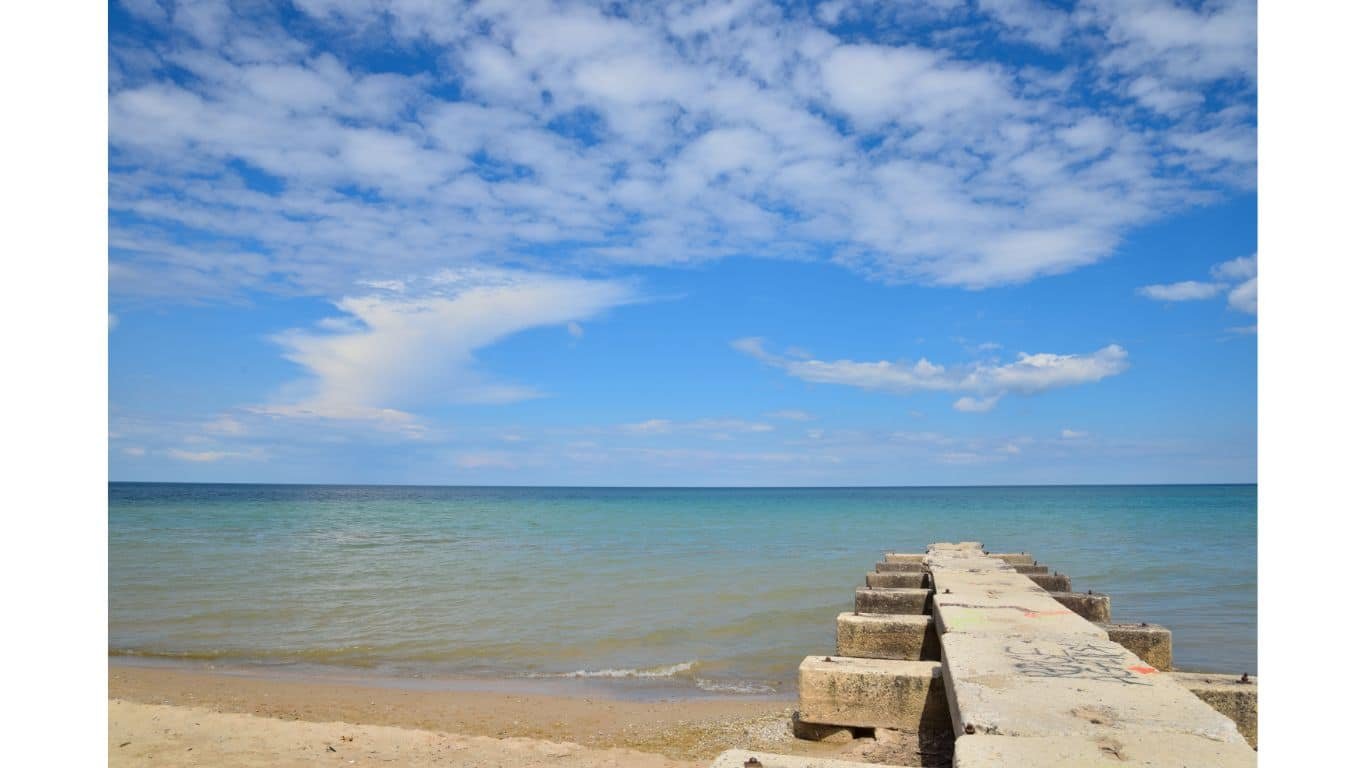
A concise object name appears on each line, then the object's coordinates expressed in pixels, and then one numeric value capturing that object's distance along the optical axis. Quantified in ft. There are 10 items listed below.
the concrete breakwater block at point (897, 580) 26.58
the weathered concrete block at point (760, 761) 8.86
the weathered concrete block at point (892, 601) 22.54
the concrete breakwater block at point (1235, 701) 13.29
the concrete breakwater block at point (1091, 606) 21.66
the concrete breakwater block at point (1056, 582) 25.32
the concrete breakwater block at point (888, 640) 18.34
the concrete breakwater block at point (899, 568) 29.89
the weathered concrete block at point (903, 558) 32.04
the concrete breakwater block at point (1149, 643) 17.26
